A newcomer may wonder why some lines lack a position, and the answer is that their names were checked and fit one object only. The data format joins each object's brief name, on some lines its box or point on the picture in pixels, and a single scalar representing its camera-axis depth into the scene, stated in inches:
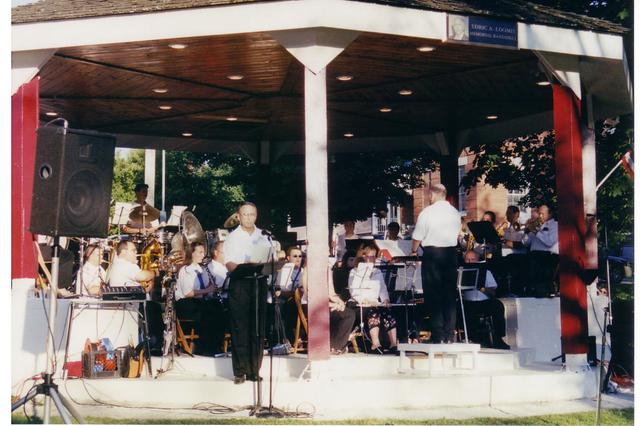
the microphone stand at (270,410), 370.6
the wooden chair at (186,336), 474.6
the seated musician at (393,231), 701.3
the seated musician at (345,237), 672.4
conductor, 440.8
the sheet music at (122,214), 675.6
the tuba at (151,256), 596.6
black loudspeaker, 332.8
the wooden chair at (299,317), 475.8
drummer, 642.2
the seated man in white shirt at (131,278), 489.1
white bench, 420.8
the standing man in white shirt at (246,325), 392.8
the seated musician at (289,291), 495.2
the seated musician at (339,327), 461.4
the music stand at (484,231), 574.2
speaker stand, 315.6
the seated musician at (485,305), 503.8
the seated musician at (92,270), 495.8
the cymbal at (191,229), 611.2
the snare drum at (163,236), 636.7
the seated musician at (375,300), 486.3
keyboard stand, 418.9
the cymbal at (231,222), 587.1
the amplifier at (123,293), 426.0
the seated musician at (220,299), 478.3
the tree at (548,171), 721.0
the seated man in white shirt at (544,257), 571.8
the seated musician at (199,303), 477.1
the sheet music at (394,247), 690.2
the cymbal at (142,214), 644.1
